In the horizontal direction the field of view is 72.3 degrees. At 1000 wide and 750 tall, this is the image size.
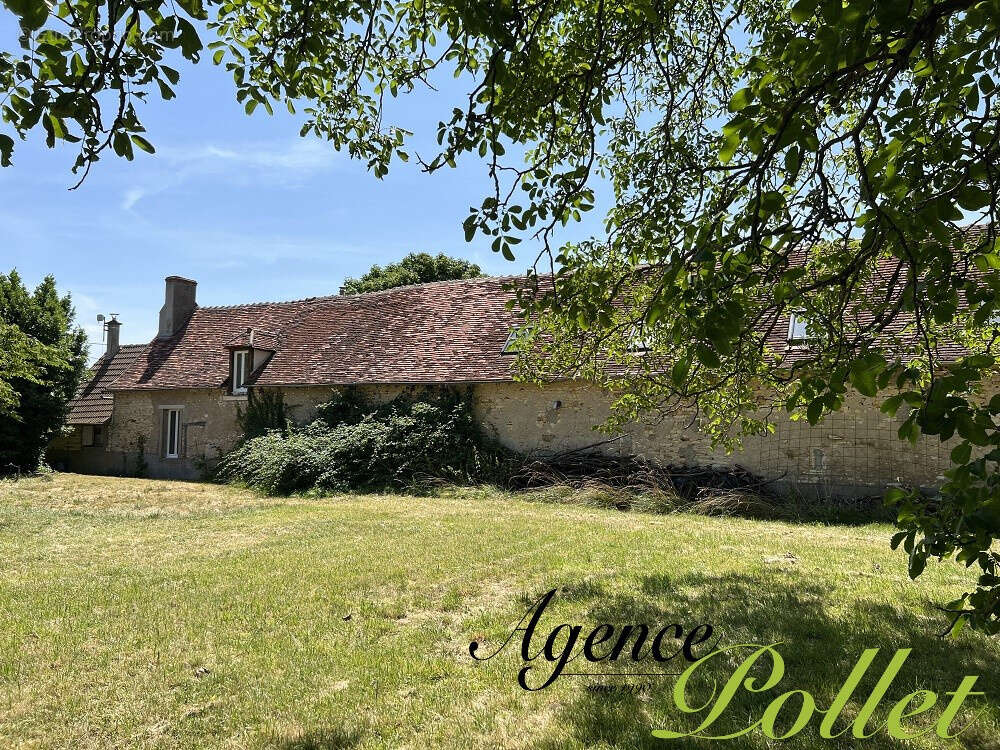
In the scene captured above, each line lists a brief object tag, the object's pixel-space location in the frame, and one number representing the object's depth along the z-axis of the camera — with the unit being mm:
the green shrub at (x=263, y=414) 19562
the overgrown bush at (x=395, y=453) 15883
